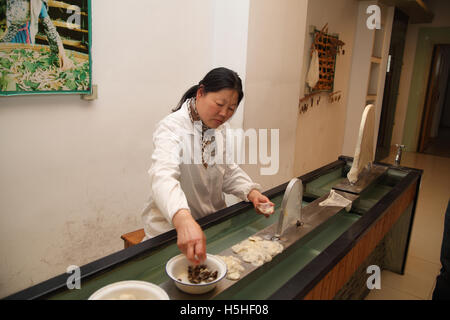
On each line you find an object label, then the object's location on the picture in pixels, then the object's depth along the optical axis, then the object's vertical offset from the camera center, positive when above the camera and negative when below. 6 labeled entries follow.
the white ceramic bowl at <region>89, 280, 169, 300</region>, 1.08 -0.66
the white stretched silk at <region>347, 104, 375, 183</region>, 2.49 -0.38
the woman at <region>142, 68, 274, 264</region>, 1.47 -0.39
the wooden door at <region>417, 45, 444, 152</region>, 8.64 -0.10
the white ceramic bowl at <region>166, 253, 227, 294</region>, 1.17 -0.67
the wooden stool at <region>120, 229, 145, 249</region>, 2.78 -1.27
